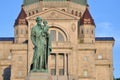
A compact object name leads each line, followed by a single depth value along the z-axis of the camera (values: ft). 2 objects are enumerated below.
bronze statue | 78.43
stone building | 279.69
